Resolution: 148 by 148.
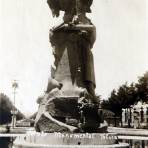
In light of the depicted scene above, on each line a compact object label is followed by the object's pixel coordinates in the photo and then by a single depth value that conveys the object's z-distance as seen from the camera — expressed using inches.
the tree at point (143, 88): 2364.3
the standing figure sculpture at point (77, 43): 611.8
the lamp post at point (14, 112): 1974.9
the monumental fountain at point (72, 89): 553.5
